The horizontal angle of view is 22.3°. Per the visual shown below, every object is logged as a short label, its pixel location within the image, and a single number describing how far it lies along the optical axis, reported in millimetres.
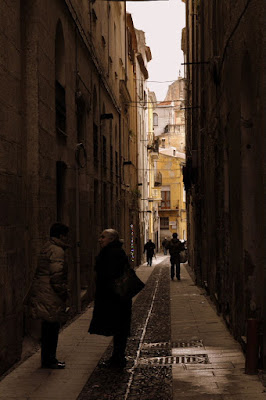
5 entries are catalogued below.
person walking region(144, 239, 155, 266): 36259
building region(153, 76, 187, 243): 76062
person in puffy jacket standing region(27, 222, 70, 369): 7762
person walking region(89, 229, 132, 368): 8070
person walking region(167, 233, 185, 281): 23266
